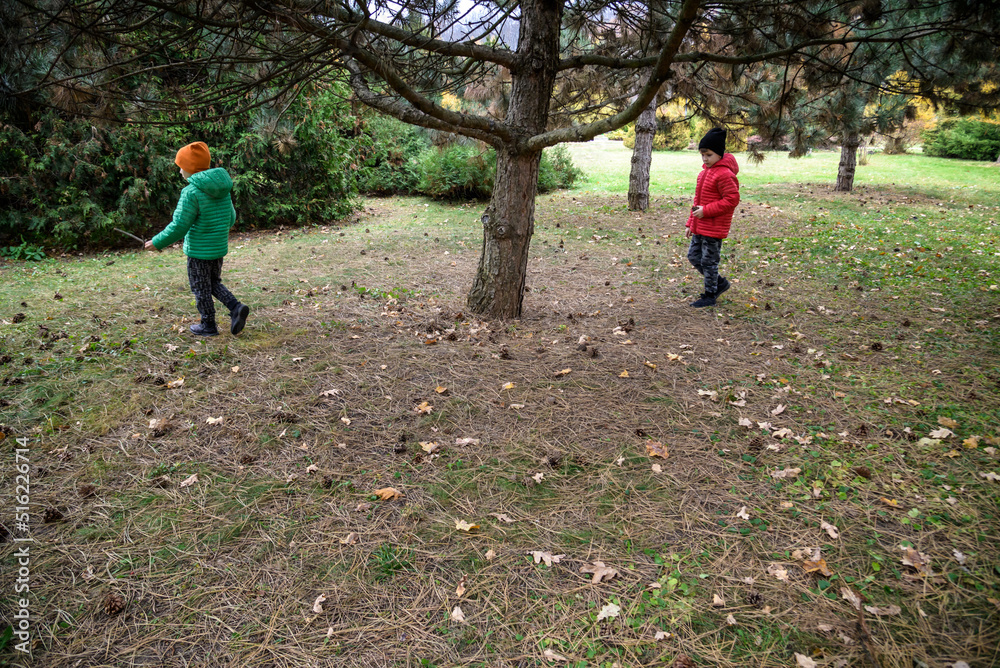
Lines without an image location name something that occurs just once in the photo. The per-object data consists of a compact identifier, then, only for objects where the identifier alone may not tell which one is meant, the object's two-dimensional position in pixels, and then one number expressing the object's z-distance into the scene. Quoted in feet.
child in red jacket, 17.06
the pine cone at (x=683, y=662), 6.46
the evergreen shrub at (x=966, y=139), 69.15
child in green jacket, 14.30
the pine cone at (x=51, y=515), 8.49
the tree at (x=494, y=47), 10.46
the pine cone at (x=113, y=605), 7.04
